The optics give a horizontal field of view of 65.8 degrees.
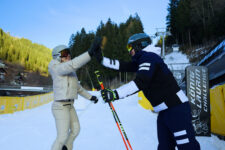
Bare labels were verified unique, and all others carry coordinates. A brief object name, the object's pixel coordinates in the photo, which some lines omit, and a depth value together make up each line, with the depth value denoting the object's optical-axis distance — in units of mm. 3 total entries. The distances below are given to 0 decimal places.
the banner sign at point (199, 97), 4762
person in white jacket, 2430
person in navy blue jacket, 1922
